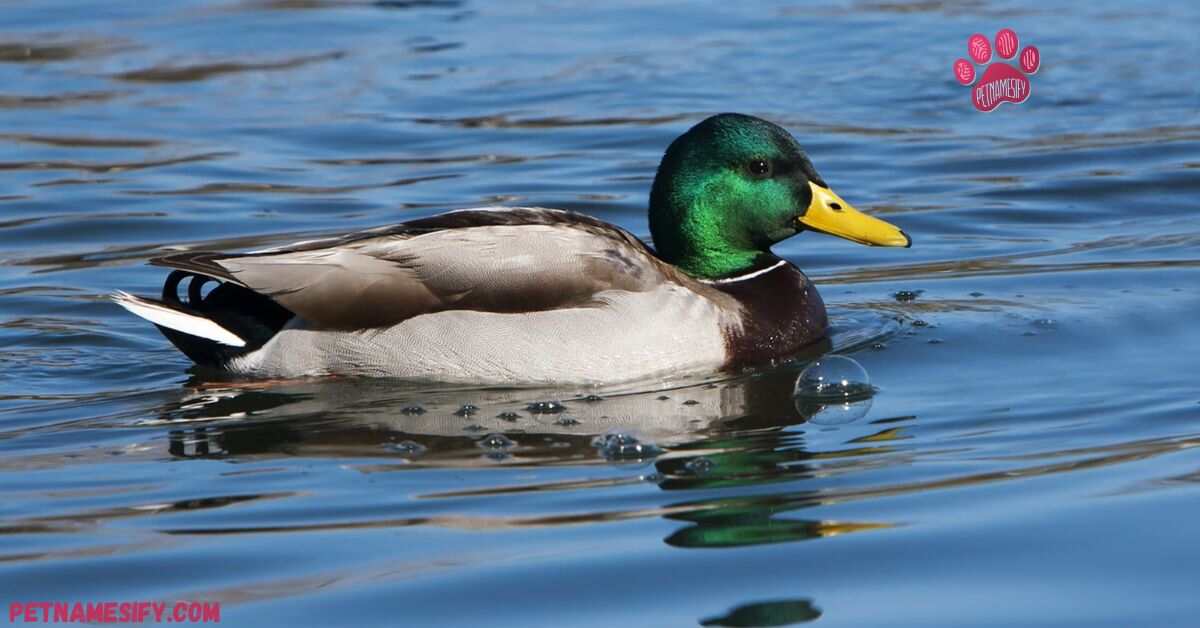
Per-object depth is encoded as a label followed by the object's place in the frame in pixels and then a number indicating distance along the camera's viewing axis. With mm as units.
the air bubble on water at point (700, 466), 11625
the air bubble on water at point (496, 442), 12469
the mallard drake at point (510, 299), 14125
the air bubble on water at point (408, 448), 12359
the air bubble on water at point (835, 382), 13883
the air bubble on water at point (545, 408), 13461
